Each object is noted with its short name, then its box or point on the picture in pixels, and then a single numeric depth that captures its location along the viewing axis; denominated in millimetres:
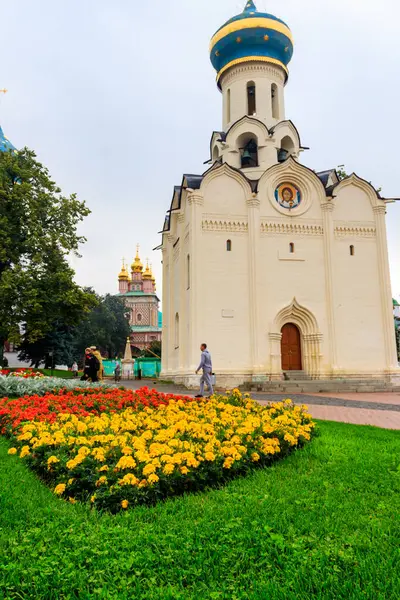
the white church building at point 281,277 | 16094
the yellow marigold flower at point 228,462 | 3855
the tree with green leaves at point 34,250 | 18516
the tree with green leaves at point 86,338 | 27547
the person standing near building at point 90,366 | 11258
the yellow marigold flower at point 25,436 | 4543
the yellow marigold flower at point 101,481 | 3360
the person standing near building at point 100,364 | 11384
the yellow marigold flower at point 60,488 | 3379
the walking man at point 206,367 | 10828
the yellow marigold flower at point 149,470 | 3390
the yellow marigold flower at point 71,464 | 3545
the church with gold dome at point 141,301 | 63438
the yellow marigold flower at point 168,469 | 3480
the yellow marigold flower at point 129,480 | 3312
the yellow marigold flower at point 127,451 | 3701
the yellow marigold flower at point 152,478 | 3326
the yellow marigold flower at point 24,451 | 4230
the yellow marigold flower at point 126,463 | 3480
